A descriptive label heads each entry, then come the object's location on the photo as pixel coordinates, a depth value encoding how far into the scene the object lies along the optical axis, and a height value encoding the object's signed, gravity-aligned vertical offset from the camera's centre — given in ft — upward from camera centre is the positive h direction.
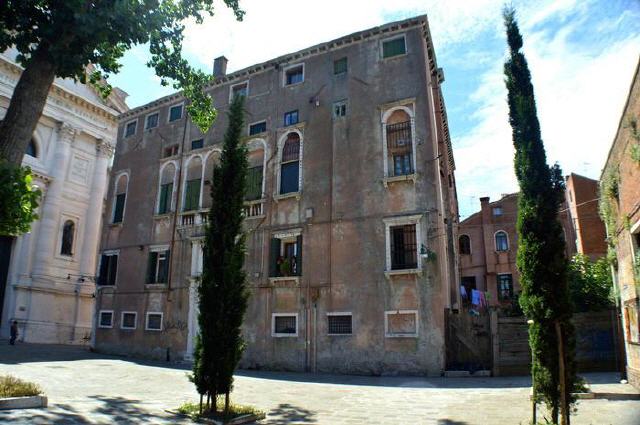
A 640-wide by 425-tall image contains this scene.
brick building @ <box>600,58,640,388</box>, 32.01 +9.10
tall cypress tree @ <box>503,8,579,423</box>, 23.04 +3.36
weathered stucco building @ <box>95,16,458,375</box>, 53.52 +13.78
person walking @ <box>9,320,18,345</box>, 78.64 -1.94
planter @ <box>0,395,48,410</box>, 25.68 -4.48
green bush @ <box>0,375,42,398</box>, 26.63 -3.84
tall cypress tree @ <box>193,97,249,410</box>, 28.86 +2.48
